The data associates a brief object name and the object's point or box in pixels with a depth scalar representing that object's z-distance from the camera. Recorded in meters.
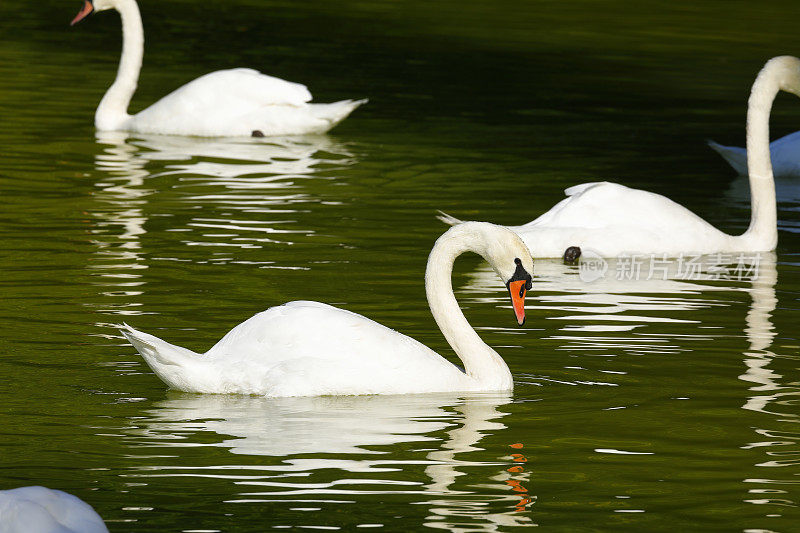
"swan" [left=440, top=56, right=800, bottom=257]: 23.28
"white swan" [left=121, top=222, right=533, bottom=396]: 15.62
